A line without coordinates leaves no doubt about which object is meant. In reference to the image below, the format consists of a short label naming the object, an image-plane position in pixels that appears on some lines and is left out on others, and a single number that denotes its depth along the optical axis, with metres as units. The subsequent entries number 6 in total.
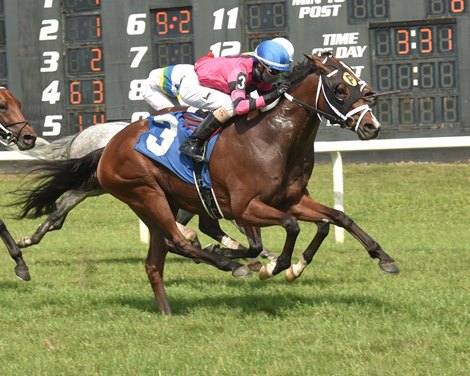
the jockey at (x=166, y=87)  13.42
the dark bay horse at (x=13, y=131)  13.11
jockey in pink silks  11.05
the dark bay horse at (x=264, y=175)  10.71
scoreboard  24.38
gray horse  15.67
